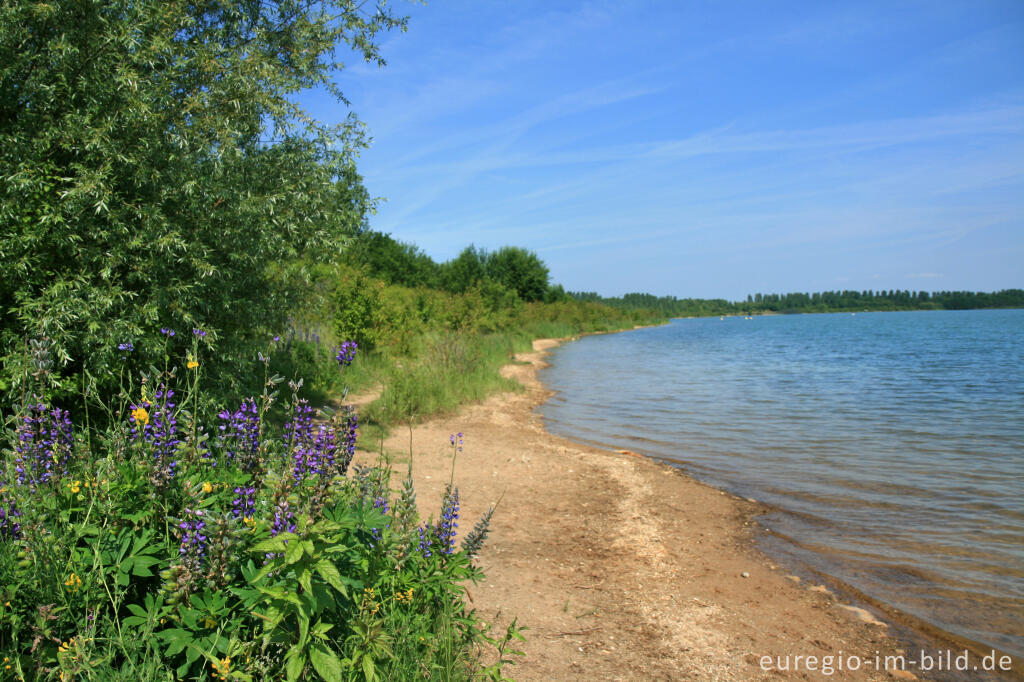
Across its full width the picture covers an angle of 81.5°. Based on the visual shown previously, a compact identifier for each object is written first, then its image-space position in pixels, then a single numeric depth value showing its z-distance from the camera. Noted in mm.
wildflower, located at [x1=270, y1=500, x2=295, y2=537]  2248
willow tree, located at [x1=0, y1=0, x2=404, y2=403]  5203
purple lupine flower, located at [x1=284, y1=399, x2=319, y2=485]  2662
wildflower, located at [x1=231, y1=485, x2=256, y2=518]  2555
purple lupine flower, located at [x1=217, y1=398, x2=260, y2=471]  2752
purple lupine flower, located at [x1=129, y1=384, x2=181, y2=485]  2529
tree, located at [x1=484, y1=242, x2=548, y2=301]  58719
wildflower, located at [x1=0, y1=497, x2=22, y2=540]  2441
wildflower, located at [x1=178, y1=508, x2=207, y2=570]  2205
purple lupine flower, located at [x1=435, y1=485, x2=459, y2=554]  3027
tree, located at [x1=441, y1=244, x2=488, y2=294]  49338
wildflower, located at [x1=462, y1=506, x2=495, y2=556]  3127
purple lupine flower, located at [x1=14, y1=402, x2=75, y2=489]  2533
